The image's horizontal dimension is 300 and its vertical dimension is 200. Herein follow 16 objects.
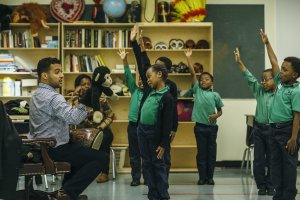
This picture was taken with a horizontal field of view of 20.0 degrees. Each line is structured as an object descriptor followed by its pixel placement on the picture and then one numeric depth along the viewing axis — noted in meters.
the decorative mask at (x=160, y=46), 13.03
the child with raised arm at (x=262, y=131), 9.42
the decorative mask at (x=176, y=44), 13.13
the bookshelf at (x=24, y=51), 12.93
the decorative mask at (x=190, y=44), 13.00
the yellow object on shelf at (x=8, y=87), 12.91
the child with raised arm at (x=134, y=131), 10.68
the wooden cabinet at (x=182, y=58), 13.10
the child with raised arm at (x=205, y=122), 10.90
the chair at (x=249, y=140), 12.02
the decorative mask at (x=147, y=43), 12.98
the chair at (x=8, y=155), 6.09
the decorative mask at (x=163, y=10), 13.01
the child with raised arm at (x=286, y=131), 7.60
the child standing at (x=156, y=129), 8.17
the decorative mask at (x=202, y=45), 12.93
